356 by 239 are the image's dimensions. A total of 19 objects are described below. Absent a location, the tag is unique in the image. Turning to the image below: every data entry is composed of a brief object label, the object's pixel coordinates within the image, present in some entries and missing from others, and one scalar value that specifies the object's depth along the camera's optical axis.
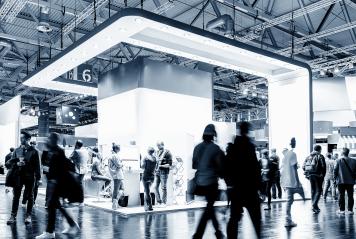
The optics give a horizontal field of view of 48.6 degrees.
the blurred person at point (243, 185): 3.96
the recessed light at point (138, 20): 7.03
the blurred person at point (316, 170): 8.15
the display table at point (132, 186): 9.01
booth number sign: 12.28
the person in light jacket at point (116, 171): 8.20
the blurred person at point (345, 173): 7.82
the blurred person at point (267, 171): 8.98
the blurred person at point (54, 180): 5.11
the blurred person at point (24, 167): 6.32
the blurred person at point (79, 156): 8.52
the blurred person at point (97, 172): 9.52
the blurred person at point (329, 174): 11.19
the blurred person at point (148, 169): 8.05
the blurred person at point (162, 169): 8.70
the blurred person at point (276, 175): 9.55
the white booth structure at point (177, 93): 8.97
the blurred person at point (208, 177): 4.25
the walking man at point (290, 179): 6.41
